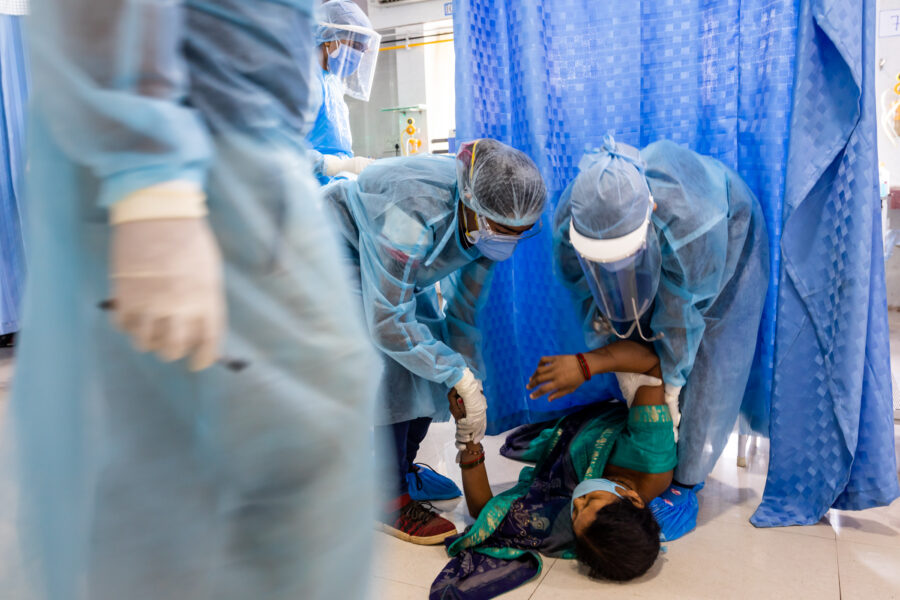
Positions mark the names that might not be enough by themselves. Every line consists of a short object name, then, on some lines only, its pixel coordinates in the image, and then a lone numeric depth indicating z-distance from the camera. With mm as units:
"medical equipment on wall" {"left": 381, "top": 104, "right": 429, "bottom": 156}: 5211
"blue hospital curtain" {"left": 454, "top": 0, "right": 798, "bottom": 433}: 1788
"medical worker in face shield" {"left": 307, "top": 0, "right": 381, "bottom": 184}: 2518
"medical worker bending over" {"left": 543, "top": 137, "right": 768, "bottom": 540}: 1542
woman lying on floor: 1458
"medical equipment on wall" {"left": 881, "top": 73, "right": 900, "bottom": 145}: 3344
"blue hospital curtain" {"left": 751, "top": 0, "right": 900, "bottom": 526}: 1527
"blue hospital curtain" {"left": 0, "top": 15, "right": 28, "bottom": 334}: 3889
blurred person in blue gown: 622
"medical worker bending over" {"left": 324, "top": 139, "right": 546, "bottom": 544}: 1565
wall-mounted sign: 3510
